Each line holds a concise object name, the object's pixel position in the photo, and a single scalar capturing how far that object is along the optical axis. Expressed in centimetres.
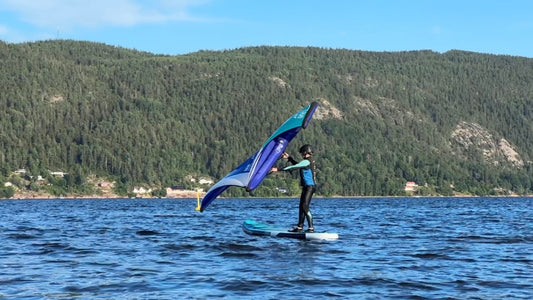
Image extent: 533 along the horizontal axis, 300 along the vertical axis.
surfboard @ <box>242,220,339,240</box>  3081
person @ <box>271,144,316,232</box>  3060
